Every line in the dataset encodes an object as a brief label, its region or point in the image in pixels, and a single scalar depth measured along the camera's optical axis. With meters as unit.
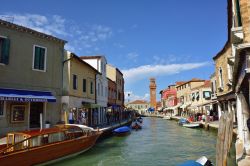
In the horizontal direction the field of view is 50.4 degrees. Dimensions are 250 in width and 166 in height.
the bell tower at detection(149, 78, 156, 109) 100.86
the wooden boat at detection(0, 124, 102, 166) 10.51
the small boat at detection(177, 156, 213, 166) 9.51
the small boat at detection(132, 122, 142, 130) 33.81
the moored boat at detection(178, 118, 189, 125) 38.91
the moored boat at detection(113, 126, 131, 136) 24.64
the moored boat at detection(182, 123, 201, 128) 33.91
